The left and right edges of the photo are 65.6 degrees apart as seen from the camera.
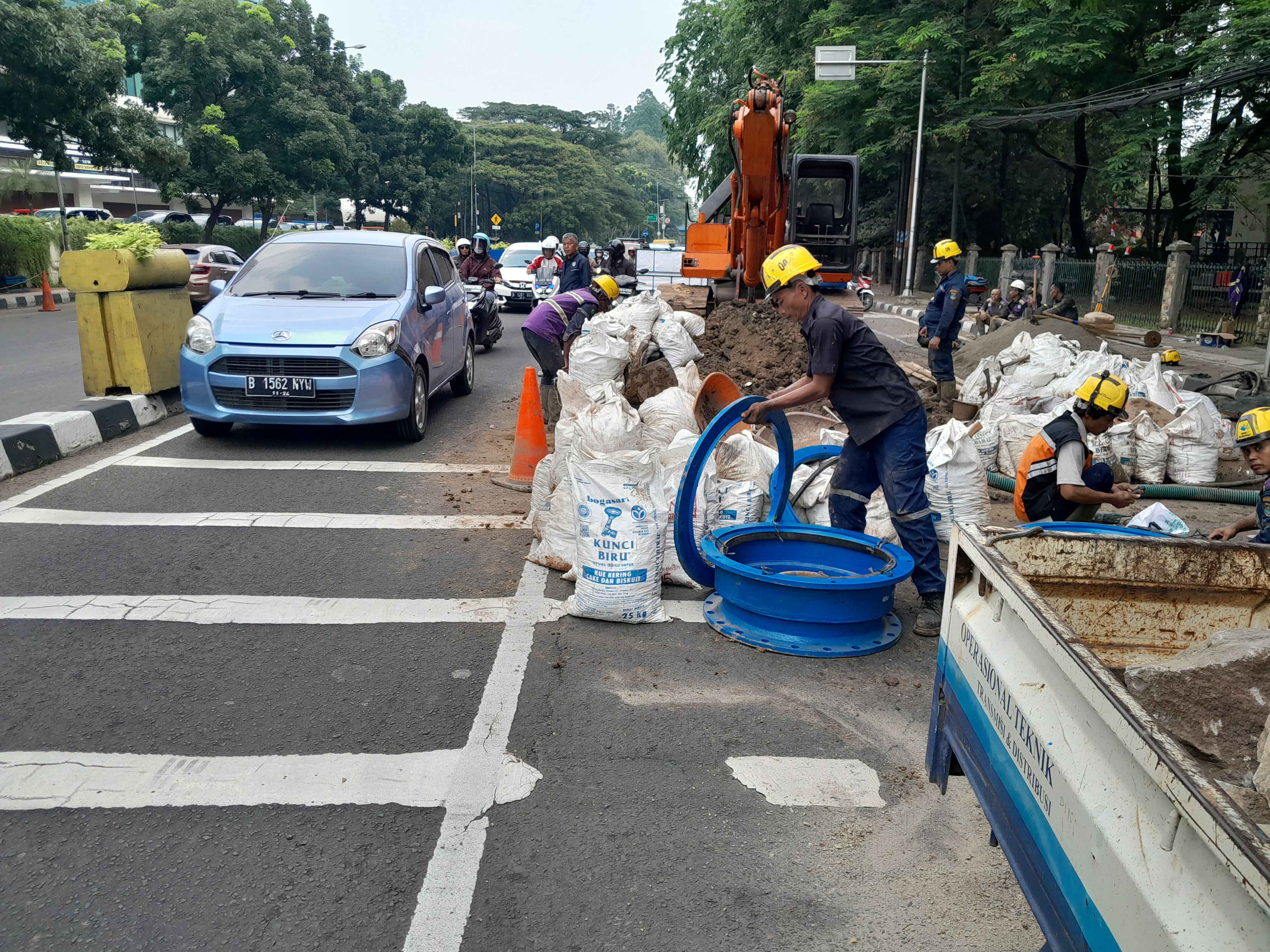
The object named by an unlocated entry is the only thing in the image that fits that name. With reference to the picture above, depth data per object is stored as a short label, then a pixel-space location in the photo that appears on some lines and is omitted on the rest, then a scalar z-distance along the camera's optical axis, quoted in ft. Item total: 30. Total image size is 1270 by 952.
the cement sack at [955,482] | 20.12
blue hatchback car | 25.62
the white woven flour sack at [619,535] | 15.48
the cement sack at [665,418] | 21.31
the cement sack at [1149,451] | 25.46
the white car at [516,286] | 75.82
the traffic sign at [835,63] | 84.48
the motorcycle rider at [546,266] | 58.90
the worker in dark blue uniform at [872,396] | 15.67
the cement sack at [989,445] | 26.48
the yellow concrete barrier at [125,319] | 29.19
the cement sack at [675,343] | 29.07
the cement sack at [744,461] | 19.39
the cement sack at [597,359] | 26.94
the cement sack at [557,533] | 18.11
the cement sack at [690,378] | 26.16
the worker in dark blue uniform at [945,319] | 32.01
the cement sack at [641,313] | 29.91
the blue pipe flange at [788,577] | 14.93
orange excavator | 40.88
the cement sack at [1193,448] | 25.31
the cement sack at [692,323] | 31.81
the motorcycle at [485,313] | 48.55
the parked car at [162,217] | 127.13
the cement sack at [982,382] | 32.50
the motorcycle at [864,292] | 96.07
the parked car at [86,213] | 120.37
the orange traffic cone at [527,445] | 23.99
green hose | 24.03
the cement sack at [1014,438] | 25.90
